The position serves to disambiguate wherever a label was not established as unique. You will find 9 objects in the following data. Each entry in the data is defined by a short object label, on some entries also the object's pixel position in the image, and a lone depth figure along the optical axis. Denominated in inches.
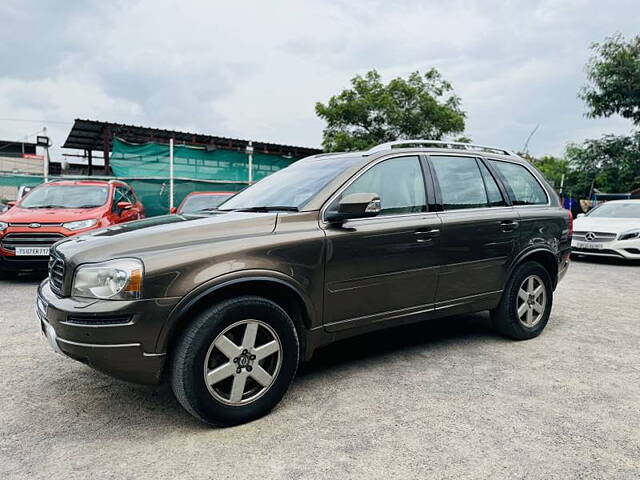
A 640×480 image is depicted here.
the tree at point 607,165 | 736.3
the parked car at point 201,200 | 397.1
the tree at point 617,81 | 700.7
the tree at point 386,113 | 965.8
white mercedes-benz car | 371.1
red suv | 270.5
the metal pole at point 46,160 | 510.6
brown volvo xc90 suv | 97.1
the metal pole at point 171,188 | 545.3
